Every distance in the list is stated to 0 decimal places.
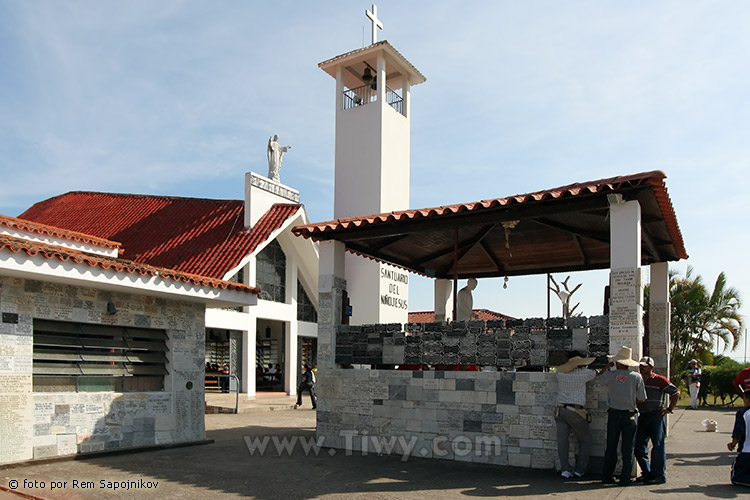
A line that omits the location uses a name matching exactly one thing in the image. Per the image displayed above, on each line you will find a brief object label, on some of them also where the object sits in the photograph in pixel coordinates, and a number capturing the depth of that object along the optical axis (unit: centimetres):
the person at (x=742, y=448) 736
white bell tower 2373
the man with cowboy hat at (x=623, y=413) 761
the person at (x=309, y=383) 1809
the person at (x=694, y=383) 1956
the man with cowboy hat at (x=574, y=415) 803
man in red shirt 768
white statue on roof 2270
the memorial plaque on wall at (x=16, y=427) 837
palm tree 2461
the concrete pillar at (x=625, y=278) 813
